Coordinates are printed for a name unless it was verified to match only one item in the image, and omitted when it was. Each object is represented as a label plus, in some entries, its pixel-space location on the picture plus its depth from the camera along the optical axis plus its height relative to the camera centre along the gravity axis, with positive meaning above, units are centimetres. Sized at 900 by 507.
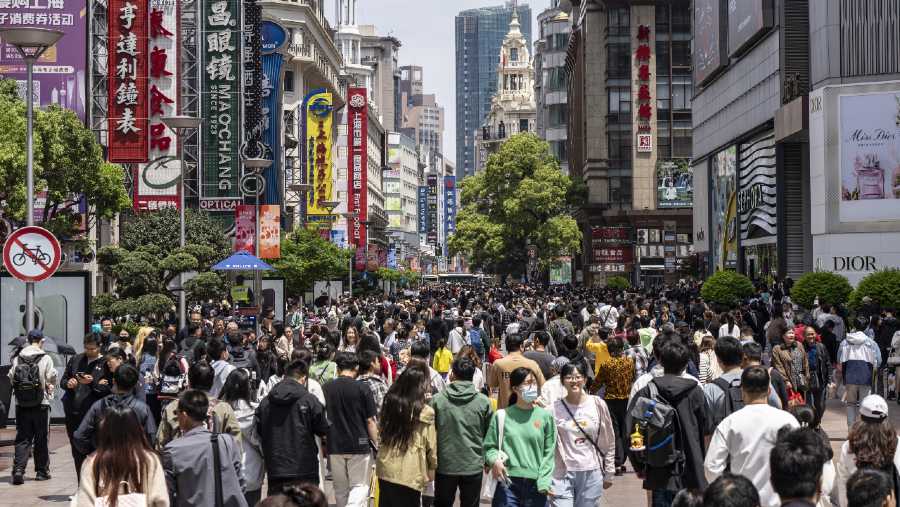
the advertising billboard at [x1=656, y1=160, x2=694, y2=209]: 8169 +463
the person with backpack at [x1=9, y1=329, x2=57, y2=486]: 1447 -130
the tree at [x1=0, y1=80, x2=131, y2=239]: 3362 +255
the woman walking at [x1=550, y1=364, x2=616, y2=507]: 981 -125
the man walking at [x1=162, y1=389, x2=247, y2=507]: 781 -113
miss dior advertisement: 4225 +316
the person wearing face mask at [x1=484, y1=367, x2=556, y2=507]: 938 -123
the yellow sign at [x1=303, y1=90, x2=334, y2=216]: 7425 +633
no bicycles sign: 1515 +15
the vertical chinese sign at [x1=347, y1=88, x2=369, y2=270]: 8694 +673
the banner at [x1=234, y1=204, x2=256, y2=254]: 3803 +90
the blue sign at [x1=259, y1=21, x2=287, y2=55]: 6631 +1086
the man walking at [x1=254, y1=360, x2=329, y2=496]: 997 -118
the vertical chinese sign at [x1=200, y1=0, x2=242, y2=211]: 5362 +609
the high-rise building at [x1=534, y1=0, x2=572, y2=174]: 11862 +1539
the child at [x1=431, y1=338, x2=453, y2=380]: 1777 -119
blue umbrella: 3064 +5
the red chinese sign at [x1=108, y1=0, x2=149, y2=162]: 4294 +574
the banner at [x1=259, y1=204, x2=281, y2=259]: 3916 +101
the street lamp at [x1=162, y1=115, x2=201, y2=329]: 2794 +282
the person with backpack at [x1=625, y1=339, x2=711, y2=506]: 909 -108
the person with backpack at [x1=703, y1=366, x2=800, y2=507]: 815 -104
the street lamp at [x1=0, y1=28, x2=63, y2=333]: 1798 +286
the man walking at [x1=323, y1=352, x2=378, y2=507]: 1049 -125
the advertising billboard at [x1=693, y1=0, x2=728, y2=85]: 5947 +976
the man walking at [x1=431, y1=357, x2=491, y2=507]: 979 -121
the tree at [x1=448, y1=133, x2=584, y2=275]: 7731 +285
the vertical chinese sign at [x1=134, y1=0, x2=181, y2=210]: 4444 +594
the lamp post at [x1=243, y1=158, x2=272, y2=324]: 3322 +244
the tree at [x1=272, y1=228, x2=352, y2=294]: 5000 +11
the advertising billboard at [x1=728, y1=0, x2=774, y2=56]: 4919 +877
